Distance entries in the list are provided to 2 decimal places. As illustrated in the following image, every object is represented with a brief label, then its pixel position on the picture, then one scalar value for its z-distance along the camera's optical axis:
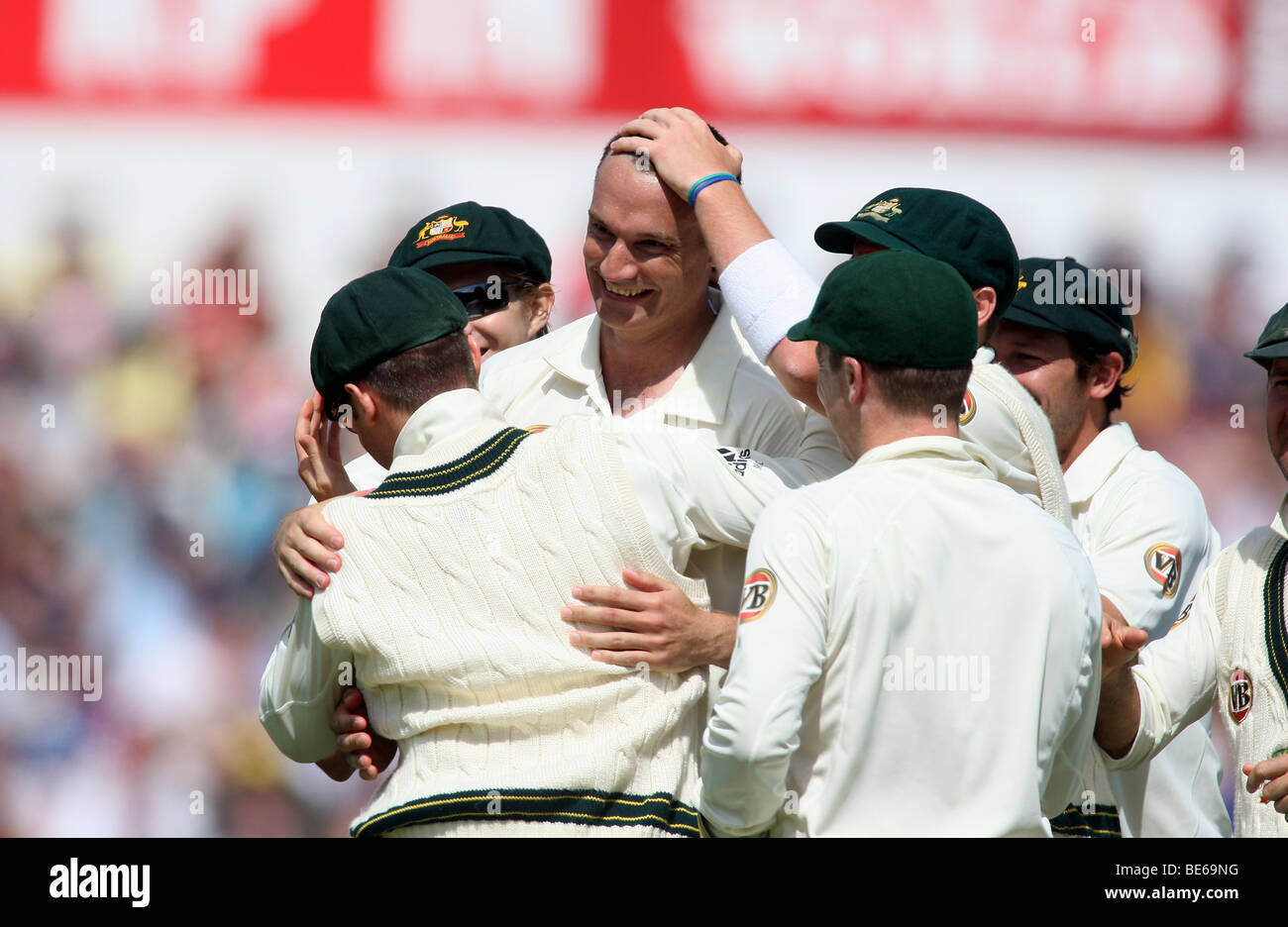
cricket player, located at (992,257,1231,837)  5.03
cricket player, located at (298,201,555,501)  6.28
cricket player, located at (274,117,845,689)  4.71
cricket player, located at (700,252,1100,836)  3.35
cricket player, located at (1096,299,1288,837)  4.54
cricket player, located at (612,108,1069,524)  4.28
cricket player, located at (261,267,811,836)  3.60
